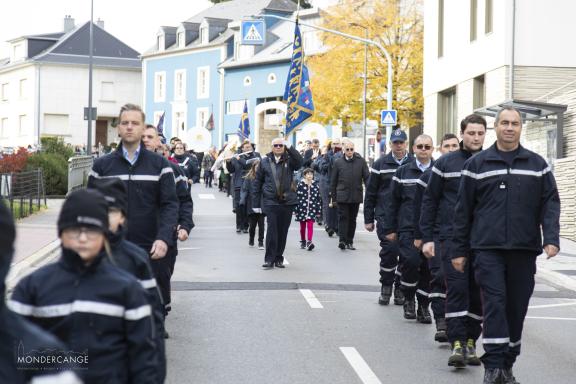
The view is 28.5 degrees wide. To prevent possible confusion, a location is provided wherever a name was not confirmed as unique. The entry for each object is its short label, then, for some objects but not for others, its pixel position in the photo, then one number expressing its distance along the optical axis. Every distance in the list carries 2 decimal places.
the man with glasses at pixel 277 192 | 16.28
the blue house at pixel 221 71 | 68.69
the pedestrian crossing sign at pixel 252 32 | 37.50
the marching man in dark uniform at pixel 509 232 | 7.92
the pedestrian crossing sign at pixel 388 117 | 36.56
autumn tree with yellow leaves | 48.06
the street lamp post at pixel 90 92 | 41.85
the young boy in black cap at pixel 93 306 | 4.59
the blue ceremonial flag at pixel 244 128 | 40.09
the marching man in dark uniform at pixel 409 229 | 11.43
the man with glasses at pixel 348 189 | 20.30
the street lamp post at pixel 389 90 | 38.75
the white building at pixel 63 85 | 85.44
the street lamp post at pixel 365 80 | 45.66
